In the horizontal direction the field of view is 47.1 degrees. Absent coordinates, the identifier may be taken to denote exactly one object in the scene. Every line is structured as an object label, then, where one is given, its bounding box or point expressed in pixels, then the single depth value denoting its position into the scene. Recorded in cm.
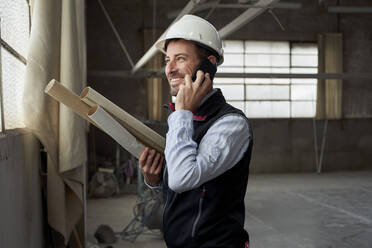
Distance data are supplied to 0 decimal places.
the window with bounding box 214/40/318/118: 1273
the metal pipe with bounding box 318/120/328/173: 1305
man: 153
